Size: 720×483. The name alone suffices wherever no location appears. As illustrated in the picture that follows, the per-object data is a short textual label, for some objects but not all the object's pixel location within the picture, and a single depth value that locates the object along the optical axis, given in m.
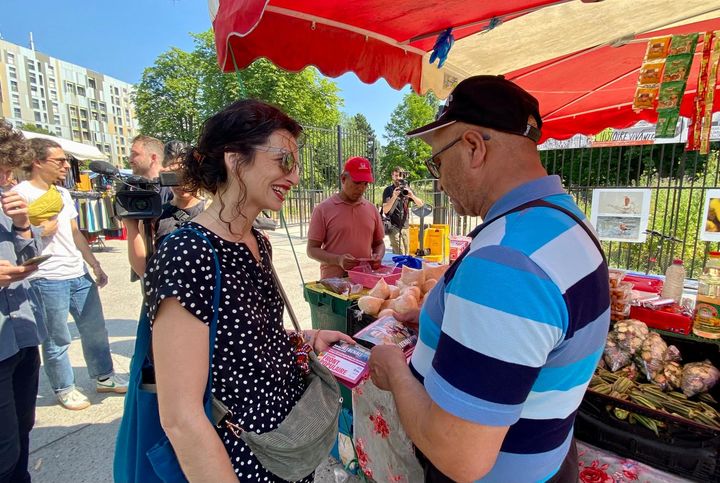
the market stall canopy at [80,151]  11.56
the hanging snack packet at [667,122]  2.50
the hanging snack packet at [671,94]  2.43
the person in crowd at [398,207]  7.01
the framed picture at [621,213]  3.66
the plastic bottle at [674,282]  2.30
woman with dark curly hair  0.95
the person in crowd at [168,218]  2.61
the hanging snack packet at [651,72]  2.51
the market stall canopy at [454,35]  1.88
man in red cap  3.48
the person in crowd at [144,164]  2.68
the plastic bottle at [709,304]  1.79
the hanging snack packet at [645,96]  2.56
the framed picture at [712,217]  3.06
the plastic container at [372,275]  2.74
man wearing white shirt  3.04
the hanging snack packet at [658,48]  2.48
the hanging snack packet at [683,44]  2.38
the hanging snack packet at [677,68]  2.39
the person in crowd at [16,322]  1.69
